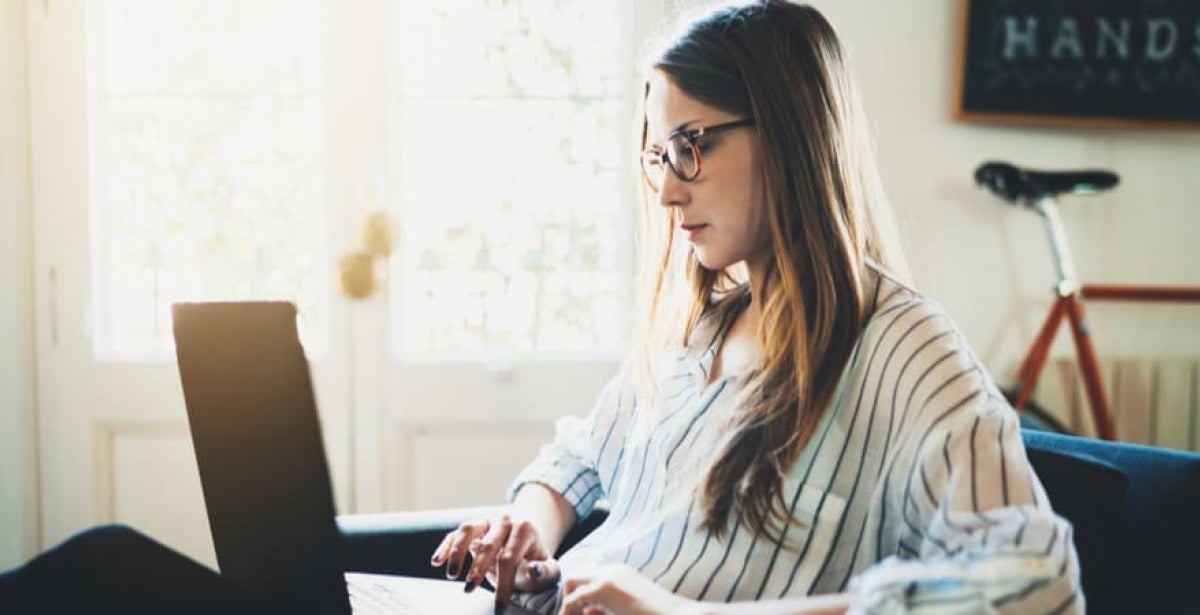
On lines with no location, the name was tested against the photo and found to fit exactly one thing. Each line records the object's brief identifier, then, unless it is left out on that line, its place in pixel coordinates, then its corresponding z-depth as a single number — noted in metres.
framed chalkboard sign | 2.30
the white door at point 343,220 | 2.16
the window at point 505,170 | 2.22
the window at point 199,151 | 2.17
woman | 0.70
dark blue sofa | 0.89
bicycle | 2.22
